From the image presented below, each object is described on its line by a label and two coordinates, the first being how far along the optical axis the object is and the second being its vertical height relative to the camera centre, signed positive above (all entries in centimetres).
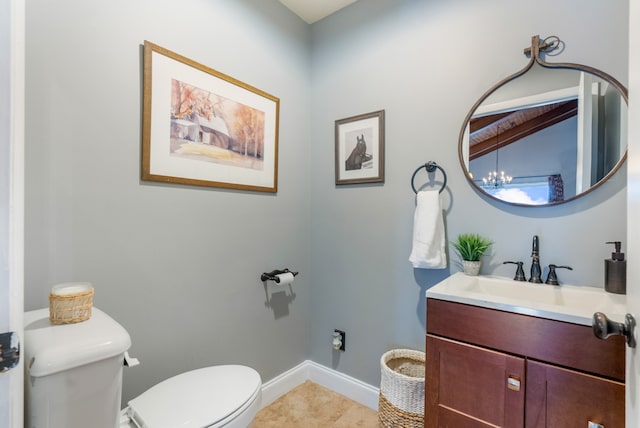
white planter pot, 150 -28
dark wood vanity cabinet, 93 -55
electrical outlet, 203 -88
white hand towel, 156 -13
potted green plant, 150 -20
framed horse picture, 188 +39
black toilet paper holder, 184 -41
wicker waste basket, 143 -92
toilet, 74 -48
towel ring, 166 +23
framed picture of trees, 137 +42
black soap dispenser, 117 -24
